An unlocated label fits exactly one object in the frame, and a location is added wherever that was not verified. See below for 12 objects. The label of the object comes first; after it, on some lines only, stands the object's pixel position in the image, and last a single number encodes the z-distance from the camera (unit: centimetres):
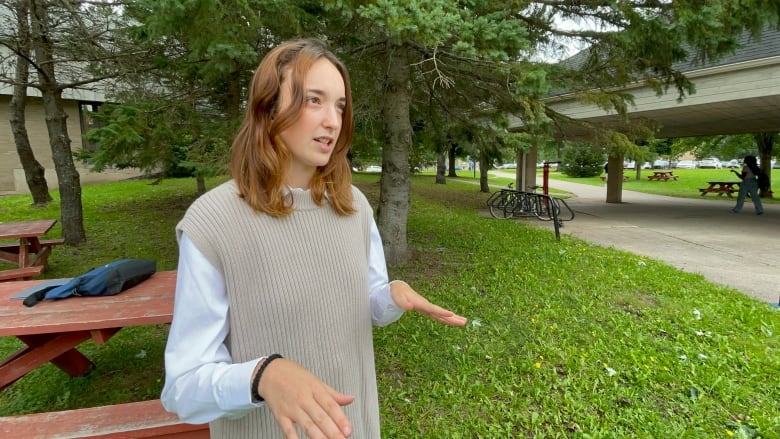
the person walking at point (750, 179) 1290
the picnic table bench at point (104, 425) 213
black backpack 296
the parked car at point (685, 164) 7023
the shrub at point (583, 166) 4162
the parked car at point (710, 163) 6638
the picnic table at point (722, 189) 2000
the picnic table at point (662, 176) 3472
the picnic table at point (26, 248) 498
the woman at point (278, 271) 100
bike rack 1173
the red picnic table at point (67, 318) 251
